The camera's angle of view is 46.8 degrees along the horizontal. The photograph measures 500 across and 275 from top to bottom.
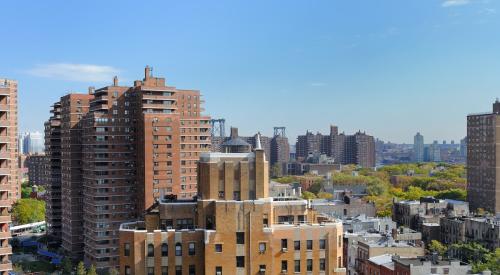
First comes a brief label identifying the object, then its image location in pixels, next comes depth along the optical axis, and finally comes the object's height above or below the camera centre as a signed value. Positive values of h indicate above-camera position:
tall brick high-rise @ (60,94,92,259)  143.38 -8.04
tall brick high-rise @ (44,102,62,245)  164.00 -12.34
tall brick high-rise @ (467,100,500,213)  189.62 -10.04
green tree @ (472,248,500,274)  89.38 -20.95
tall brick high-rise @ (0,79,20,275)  69.62 -4.09
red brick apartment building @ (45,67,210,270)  124.69 -4.76
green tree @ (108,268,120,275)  117.51 -27.48
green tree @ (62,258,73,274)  129.27 -29.33
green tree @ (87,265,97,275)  114.09 -26.56
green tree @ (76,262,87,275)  115.92 -26.87
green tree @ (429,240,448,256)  115.20 -23.01
